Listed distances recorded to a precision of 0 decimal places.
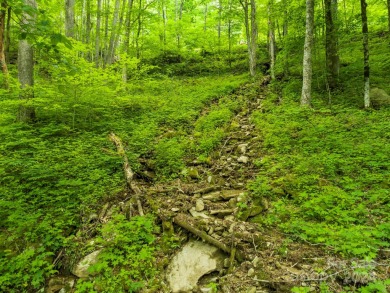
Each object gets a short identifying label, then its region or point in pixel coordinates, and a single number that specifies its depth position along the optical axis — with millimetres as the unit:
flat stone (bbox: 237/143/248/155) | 6925
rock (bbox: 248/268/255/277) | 3211
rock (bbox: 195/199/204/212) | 4641
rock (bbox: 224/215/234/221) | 4318
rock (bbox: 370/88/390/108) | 8923
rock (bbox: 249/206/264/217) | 4322
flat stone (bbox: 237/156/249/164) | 6344
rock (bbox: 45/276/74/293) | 3424
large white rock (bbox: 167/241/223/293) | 3336
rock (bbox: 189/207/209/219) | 4449
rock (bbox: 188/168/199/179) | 5980
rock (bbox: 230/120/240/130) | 8516
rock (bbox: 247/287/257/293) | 2977
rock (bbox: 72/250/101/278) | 3594
